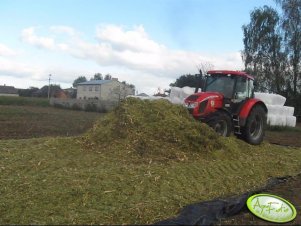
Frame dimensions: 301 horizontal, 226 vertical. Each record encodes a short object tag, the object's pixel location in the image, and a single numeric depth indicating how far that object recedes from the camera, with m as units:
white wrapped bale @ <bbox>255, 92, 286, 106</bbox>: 16.41
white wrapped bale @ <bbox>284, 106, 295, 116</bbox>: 16.90
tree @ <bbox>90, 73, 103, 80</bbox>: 86.10
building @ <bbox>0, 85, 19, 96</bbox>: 68.25
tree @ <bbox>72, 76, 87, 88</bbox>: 94.20
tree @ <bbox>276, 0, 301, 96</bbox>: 24.51
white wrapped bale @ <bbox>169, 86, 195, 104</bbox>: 17.22
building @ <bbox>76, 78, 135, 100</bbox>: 56.32
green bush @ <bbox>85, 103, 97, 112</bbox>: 26.51
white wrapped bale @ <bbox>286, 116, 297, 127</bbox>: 16.82
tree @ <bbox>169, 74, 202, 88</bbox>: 30.98
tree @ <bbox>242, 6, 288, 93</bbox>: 25.57
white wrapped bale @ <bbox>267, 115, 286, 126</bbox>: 15.80
